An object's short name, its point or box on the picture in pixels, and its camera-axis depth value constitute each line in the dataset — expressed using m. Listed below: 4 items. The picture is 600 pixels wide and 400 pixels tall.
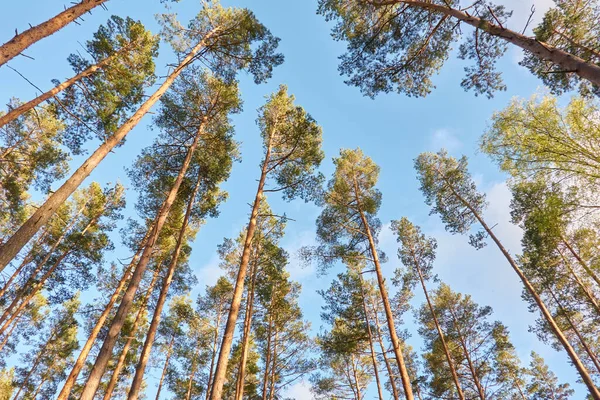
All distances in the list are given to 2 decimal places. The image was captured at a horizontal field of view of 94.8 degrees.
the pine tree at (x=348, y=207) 13.45
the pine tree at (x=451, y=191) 15.11
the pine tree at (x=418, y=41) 7.79
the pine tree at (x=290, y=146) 10.43
